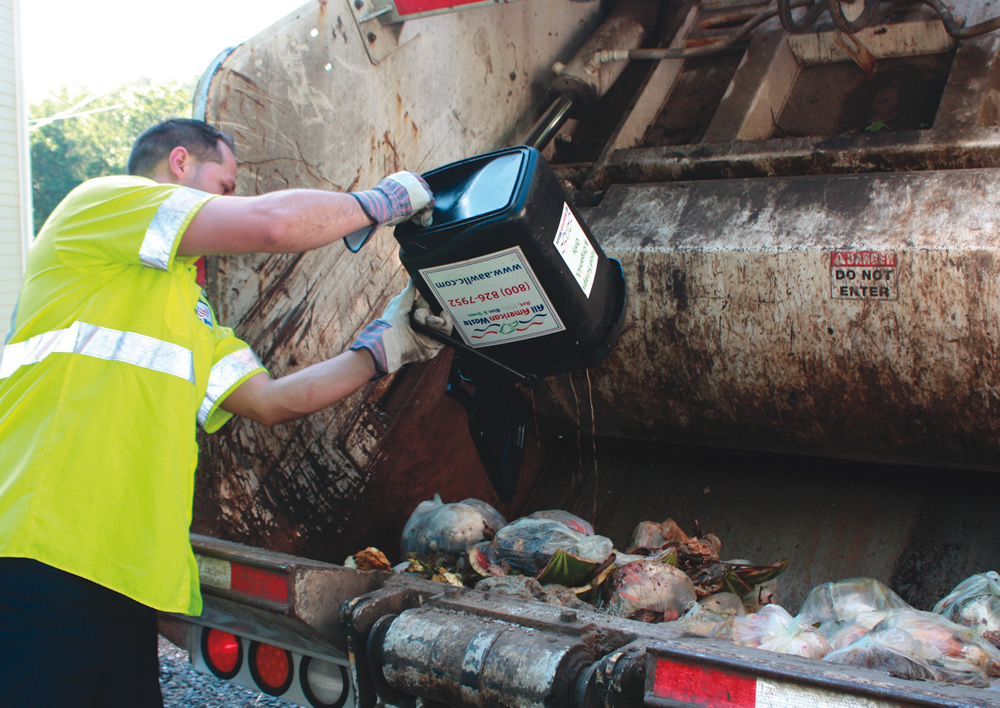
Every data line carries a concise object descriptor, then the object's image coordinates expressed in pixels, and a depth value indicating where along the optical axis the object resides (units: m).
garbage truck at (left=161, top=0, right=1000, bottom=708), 1.68
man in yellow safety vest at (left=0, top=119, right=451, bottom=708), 1.36
